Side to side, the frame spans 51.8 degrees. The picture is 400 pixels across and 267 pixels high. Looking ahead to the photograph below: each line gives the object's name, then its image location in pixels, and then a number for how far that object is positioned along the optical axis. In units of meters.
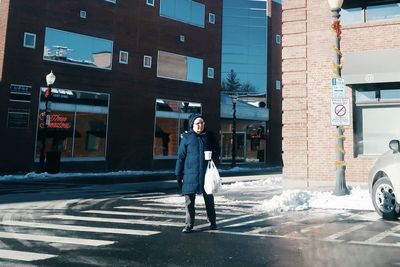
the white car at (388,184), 7.65
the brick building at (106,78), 20.67
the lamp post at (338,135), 10.57
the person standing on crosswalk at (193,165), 6.77
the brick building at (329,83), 12.41
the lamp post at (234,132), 27.95
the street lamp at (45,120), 19.85
